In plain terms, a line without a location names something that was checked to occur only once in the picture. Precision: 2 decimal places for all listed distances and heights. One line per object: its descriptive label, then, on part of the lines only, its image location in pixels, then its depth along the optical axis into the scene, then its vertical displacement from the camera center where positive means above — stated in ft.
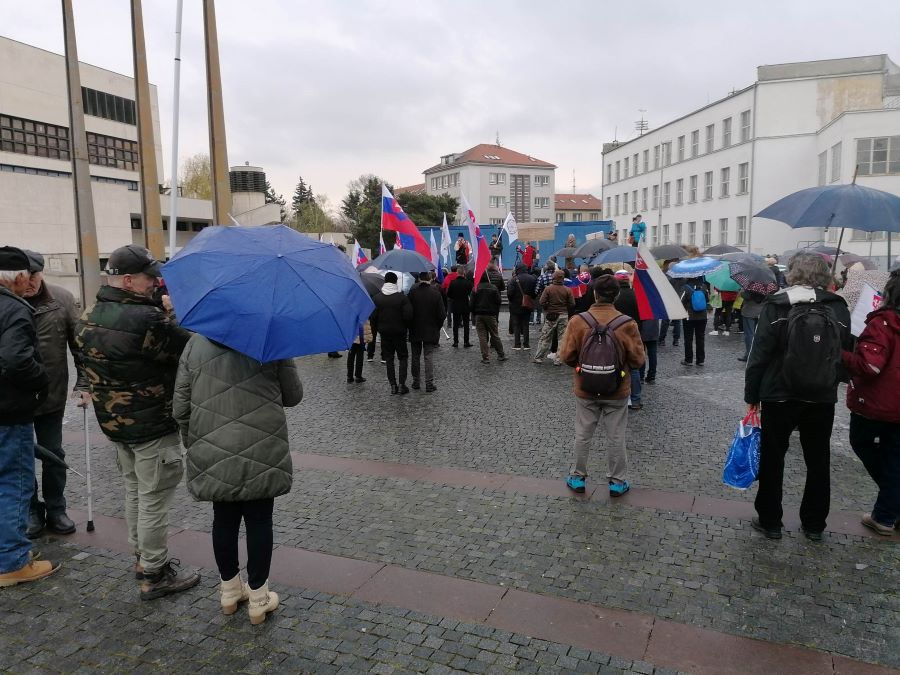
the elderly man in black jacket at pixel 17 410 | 11.97 -2.84
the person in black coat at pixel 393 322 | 30.66 -2.87
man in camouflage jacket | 11.49 -2.27
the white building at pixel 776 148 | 102.37 +22.59
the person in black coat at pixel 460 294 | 43.29 -2.15
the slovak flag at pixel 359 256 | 49.82 +0.66
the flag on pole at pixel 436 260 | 50.98 +0.29
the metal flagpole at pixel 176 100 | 24.90 +6.82
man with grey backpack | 16.53 -2.86
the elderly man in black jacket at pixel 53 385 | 14.57 -2.77
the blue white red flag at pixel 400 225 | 45.88 +2.83
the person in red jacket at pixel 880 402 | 13.52 -3.15
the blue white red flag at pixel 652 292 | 23.99 -1.18
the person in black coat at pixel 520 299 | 42.63 -2.53
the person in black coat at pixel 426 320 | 31.68 -2.87
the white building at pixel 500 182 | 280.92 +37.35
